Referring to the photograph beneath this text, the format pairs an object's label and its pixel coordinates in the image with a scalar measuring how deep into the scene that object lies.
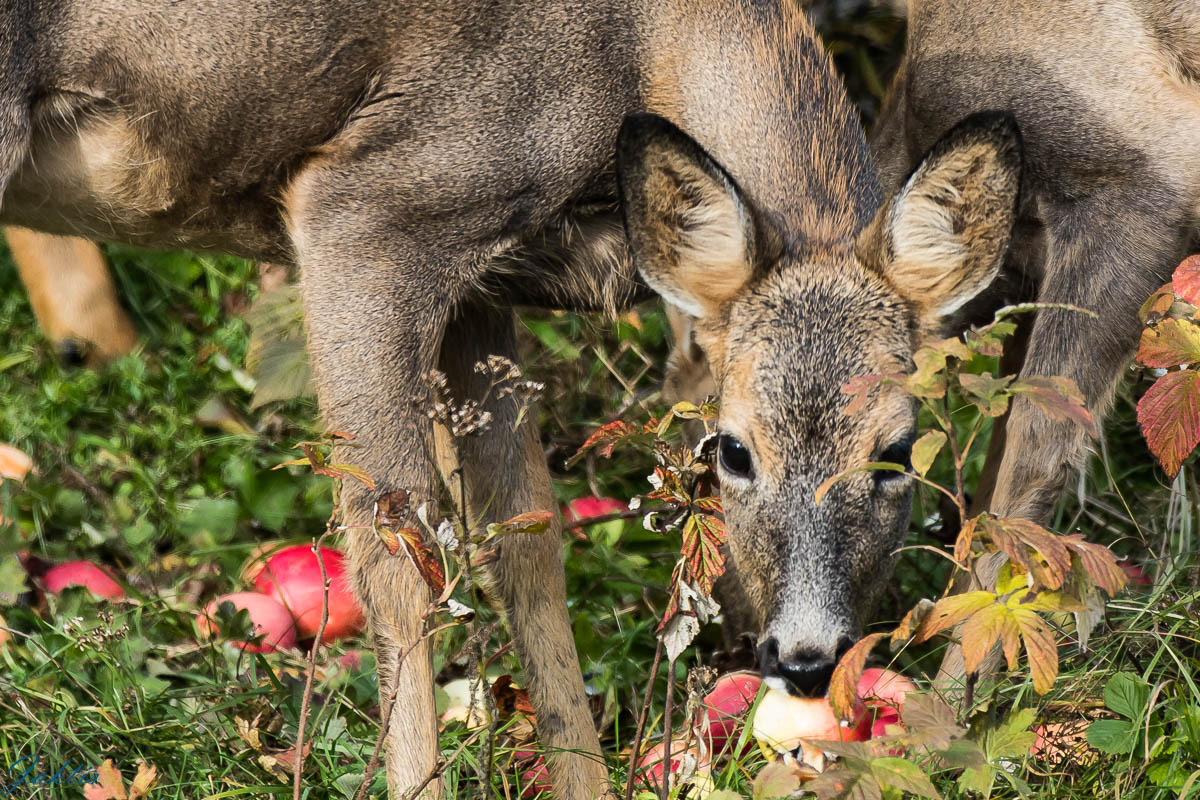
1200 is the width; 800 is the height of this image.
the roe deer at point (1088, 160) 9.38
